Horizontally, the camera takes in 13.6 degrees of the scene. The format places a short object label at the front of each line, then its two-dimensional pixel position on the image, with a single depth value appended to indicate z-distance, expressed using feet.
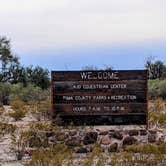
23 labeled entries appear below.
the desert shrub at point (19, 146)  48.64
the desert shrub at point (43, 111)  76.59
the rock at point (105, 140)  55.40
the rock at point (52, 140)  52.75
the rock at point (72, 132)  56.60
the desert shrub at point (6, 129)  55.47
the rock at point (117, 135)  57.16
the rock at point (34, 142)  51.15
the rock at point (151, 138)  55.83
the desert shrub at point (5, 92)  128.32
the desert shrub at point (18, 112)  75.46
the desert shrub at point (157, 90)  137.50
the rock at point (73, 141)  53.64
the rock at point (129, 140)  54.39
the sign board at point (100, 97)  61.05
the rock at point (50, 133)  54.96
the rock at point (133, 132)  58.29
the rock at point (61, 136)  54.80
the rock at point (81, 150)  50.82
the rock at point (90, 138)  55.42
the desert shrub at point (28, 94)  130.06
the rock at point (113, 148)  50.09
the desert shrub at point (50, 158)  33.68
